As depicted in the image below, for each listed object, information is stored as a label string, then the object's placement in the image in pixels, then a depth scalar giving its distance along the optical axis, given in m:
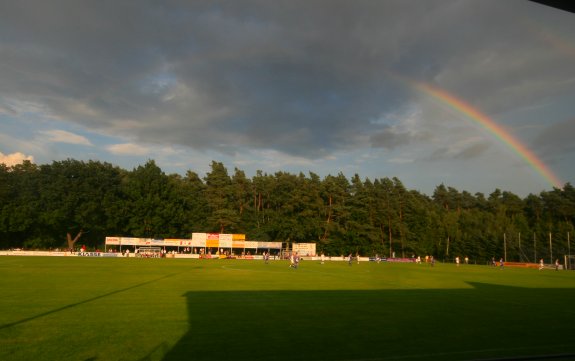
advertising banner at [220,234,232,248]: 77.38
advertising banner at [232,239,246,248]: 78.06
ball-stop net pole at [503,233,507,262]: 81.38
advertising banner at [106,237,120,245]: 72.62
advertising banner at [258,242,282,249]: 80.12
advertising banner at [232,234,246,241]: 79.18
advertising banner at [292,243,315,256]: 78.74
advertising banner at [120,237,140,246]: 73.38
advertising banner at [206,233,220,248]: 76.81
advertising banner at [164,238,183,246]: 76.31
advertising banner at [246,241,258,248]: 79.12
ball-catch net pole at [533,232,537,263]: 71.80
